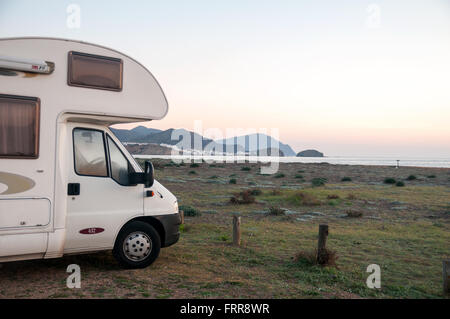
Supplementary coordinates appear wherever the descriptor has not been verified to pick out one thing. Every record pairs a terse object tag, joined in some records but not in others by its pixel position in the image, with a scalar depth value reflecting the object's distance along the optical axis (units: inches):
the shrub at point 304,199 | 750.5
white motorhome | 228.5
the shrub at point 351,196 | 836.0
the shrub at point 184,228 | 469.5
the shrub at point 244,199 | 741.9
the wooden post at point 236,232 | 389.7
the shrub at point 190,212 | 585.0
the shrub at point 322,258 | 319.5
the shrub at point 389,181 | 1268.5
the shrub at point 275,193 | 881.9
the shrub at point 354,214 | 617.6
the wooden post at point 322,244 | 319.3
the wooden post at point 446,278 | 259.5
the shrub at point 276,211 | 623.4
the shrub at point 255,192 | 883.8
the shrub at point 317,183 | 1160.9
